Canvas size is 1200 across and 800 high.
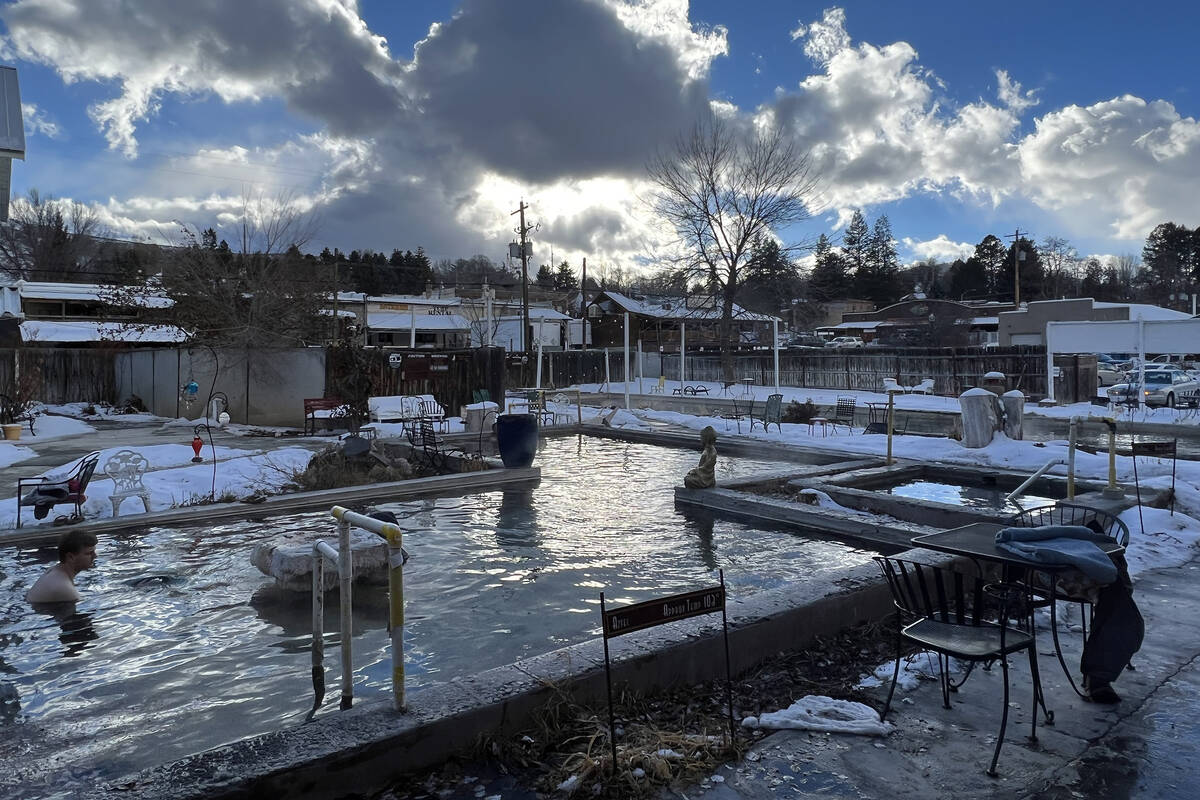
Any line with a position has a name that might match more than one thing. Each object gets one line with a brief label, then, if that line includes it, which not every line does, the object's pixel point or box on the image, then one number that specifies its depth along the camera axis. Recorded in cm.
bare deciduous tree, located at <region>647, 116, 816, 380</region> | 3697
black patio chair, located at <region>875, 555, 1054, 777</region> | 349
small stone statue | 1016
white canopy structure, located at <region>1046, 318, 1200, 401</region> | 2086
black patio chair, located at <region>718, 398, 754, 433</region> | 2155
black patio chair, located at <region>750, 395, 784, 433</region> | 1739
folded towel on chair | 359
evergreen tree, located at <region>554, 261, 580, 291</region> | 9764
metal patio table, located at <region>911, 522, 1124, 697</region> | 372
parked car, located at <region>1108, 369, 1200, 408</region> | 2283
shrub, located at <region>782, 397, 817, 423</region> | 2027
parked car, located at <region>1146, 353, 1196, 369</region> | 3734
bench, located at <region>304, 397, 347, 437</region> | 1770
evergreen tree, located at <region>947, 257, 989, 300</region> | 7706
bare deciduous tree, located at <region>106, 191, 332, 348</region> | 2022
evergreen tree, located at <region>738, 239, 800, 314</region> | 3712
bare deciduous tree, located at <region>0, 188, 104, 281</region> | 4741
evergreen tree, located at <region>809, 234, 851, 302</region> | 7474
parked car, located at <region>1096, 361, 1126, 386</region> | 3200
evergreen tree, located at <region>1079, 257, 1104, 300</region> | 7912
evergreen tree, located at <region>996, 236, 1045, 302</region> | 7400
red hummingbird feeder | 1154
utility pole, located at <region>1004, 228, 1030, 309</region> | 4909
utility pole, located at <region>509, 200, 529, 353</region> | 3683
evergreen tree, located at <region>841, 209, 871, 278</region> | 8869
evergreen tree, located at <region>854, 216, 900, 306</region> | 8269
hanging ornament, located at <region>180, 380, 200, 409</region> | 2009
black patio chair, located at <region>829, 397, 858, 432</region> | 1780
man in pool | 615
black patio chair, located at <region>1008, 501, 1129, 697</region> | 407
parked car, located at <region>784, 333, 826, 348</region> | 5058
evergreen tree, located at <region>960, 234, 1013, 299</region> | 7700
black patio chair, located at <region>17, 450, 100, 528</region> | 840
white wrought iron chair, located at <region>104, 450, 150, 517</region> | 912
